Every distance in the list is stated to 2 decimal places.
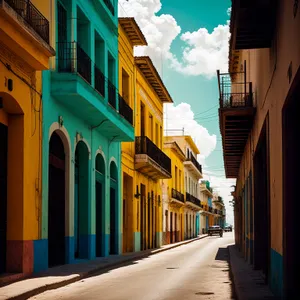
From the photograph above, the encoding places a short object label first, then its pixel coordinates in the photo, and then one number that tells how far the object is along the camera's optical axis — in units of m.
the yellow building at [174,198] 43.53
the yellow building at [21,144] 13.02
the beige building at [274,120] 7.97
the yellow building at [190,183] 56.97
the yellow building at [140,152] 26.64
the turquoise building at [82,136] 15.99
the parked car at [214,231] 71.14
